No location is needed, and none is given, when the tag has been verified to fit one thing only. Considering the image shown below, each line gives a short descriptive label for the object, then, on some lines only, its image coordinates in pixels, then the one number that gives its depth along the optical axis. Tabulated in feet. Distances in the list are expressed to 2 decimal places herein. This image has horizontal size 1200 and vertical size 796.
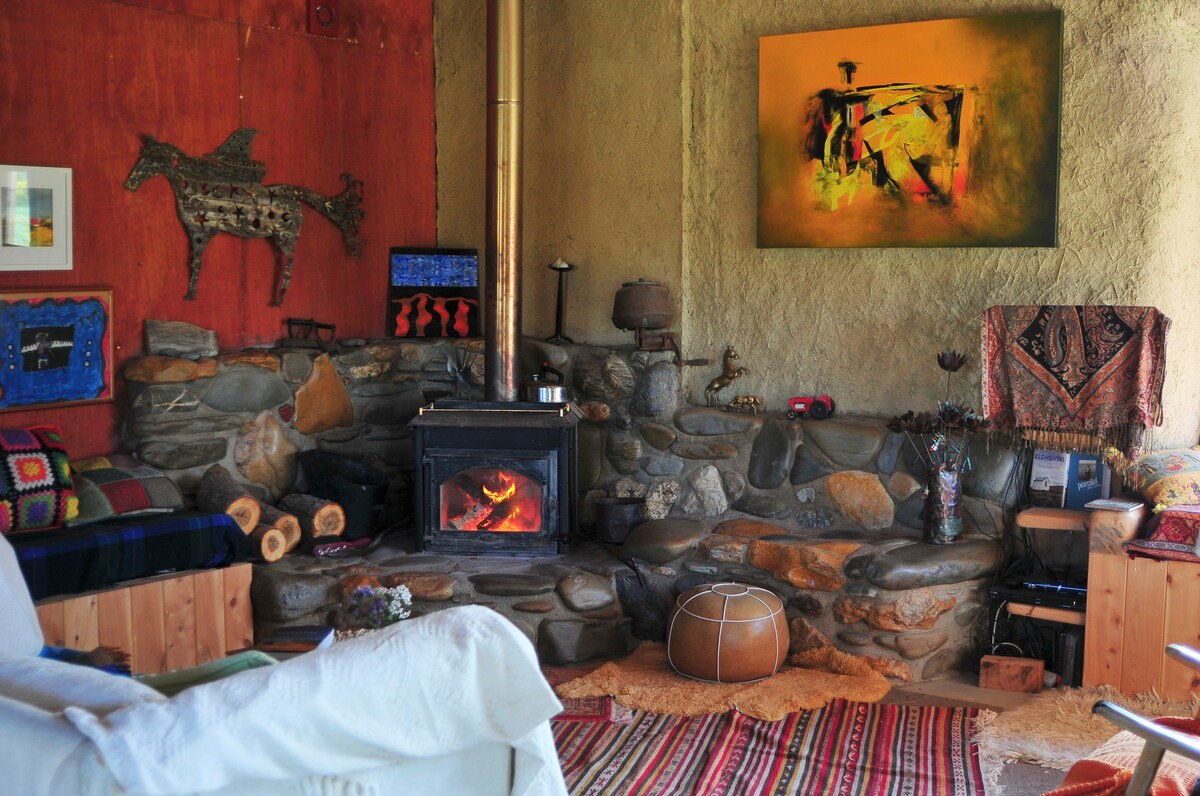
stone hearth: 14.52
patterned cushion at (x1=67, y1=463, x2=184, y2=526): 13.67
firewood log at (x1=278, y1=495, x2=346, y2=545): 15.84
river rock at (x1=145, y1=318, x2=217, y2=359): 15.52
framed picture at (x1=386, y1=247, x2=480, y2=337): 18.31
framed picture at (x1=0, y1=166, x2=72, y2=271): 13.98
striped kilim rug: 11.41
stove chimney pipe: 16.63
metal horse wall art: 15.57
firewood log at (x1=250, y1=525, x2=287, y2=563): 15.12
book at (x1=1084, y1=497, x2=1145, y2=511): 13.42
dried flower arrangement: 14.73
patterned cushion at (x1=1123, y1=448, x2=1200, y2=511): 13.42
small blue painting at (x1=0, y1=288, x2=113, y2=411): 14.01
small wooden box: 13.80
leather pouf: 13.84
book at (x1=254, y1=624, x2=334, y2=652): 9.80
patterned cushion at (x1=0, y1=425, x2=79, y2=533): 12.89
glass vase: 14.65
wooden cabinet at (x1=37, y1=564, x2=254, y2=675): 12.82
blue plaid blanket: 12.68
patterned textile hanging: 13.62
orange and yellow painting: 14.67
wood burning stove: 15.67
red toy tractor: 16.05
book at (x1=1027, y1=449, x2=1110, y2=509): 14.60
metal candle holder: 17.41
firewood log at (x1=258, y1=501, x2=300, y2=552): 15.48
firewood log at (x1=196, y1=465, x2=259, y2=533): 14.93
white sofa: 5.42
